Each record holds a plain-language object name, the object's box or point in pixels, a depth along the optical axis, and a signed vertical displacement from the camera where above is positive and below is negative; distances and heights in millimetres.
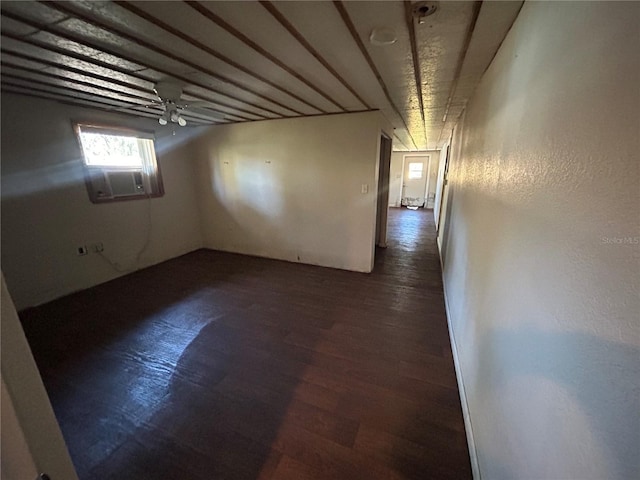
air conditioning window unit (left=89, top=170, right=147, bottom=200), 3158 -78
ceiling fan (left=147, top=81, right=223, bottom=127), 2096 +679
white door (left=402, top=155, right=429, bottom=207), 8836 -173
